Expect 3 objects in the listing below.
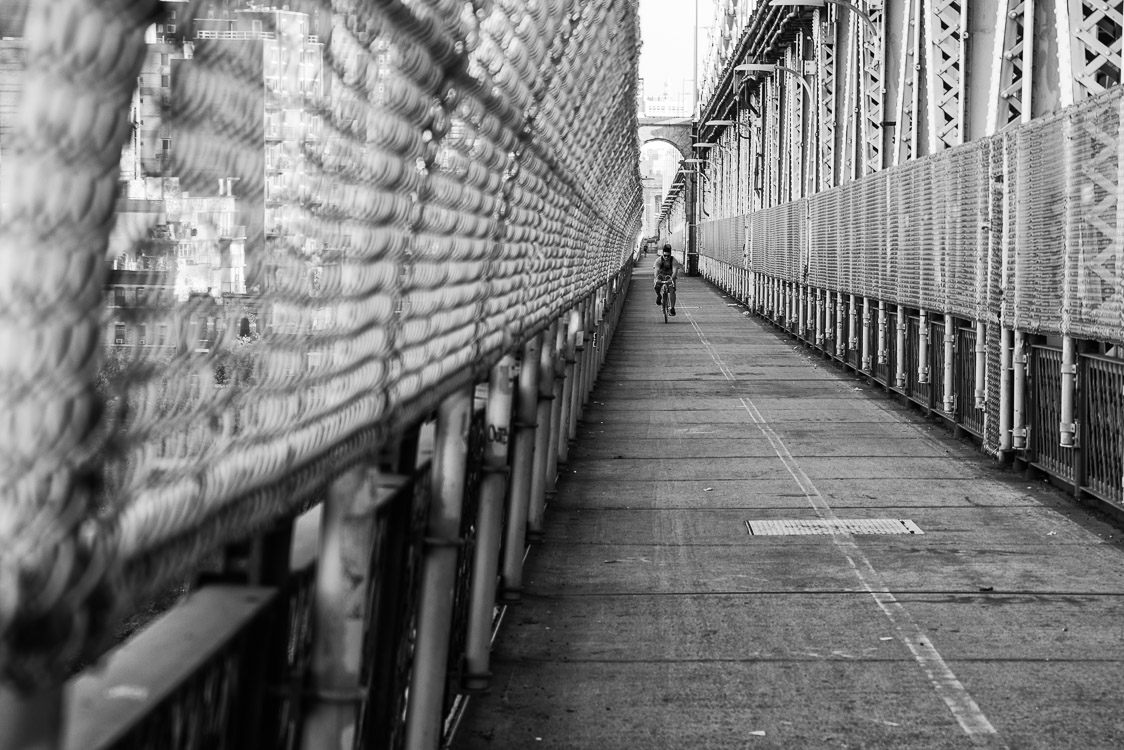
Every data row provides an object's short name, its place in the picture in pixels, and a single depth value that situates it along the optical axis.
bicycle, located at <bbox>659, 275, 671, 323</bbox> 31.88
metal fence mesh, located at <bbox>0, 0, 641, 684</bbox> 1.20
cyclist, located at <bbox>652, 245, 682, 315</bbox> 33.53
